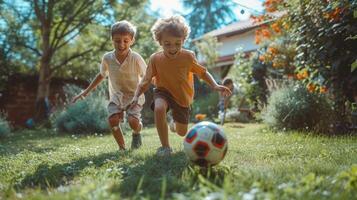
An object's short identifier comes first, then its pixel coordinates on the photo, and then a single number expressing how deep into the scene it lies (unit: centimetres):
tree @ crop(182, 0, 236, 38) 3850
